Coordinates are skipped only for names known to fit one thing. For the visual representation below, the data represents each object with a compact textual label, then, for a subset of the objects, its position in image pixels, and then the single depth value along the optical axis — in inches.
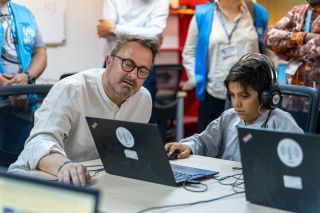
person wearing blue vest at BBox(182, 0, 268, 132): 134.8
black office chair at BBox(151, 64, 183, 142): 191.0
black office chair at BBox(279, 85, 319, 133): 92.2
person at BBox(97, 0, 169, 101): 139.9
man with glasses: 78.2
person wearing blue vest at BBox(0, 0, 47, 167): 114.5
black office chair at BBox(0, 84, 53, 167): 83.0
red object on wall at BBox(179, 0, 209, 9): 223.2
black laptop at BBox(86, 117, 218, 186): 62.9
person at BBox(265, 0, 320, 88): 111.3
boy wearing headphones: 84.2
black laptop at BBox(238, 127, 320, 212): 52.2
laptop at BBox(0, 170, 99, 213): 31.7
